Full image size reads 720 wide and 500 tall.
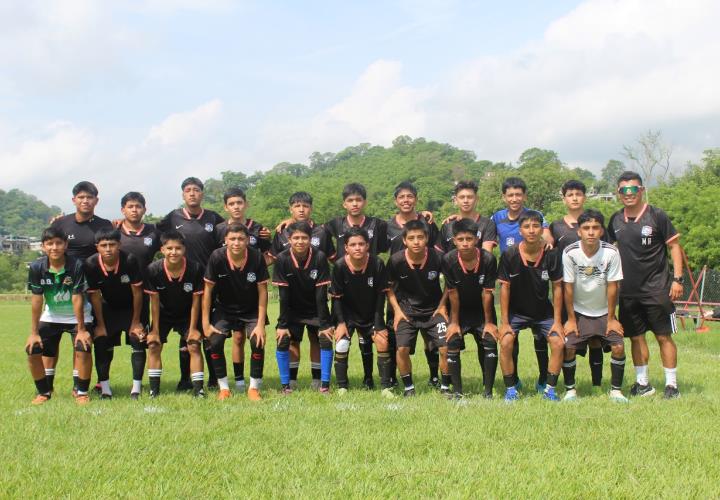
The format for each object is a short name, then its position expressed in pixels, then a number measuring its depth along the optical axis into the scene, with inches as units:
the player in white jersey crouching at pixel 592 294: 255.0
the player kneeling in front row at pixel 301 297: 278.2
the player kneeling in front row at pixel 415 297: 268.4
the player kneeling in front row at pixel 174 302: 268.2
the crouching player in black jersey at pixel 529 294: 257.8
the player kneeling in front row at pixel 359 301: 273.6
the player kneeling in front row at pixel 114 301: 270.7
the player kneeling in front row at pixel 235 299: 270.2
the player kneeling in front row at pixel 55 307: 260.5
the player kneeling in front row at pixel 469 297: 261.0
